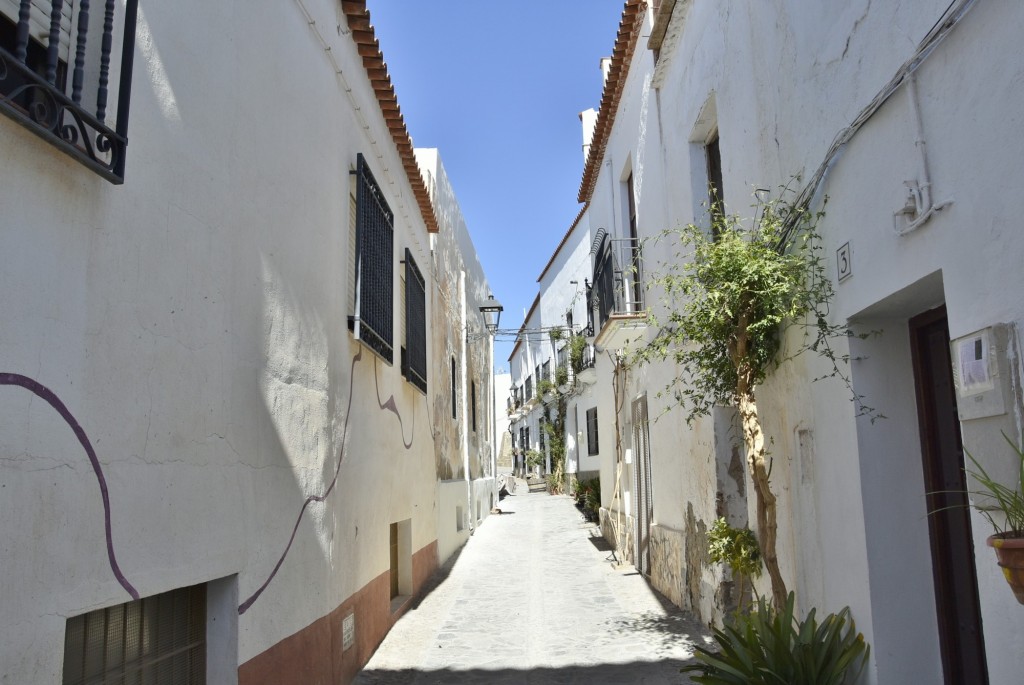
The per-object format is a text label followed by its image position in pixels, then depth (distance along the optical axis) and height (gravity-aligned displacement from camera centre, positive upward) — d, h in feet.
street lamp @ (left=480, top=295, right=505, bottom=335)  54.03 +10.85
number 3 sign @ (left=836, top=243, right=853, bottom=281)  12.86 +3.18
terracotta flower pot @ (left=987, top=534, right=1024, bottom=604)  7.29 -0.93
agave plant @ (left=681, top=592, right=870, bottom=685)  12.98 -3.16
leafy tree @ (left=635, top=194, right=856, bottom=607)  14.29 +2.87
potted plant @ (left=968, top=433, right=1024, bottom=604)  7.34 -0.71
